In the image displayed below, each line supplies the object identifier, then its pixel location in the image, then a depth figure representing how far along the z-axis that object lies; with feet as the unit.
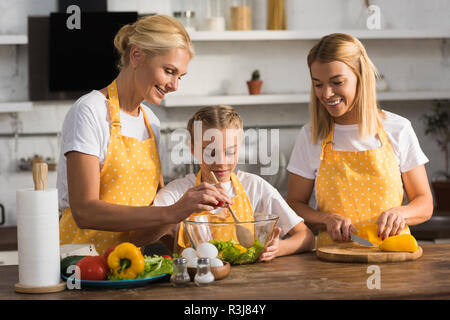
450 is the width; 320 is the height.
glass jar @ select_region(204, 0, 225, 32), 12.44
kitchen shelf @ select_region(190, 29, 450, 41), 12.32
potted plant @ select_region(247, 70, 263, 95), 12.78
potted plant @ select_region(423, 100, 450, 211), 12.88
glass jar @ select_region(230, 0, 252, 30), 12.60
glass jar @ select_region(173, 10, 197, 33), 12.55
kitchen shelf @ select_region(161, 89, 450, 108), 12.24
